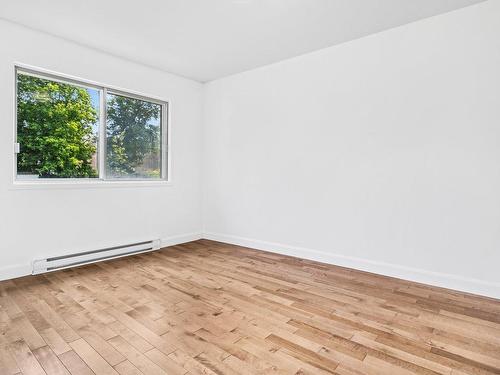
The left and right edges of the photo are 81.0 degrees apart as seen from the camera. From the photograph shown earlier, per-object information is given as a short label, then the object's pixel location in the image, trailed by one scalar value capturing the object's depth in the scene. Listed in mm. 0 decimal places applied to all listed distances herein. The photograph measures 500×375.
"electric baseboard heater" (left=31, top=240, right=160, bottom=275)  3182
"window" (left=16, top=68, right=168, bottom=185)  3232
